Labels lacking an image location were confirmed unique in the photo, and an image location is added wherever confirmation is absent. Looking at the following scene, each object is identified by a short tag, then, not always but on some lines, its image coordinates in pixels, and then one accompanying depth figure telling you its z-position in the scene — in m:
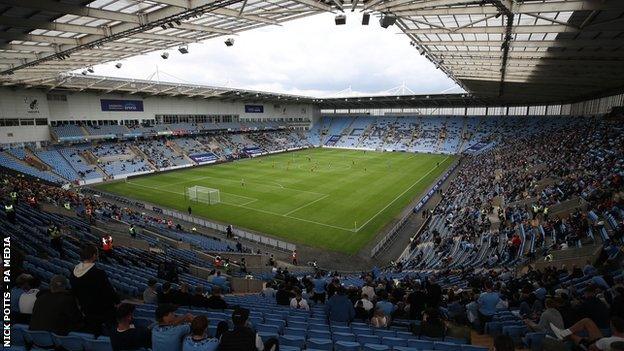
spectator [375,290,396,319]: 7.63
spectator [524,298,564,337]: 5.65
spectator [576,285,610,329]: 5.66
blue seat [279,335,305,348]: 5.51
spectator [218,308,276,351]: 3.48
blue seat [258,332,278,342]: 4.94
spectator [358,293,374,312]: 7.79
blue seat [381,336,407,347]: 6.04
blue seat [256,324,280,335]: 5.99
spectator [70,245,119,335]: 4.34
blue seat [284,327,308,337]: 6.15
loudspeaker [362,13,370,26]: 13.02
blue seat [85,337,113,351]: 4.07
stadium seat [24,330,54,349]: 4.12
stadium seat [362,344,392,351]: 5.31
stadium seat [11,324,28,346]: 4.34
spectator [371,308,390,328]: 7.21
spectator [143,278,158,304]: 6.76
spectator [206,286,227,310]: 6.93
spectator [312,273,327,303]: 9.69
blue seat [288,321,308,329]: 6.67
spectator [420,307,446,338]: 6.52
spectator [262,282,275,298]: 10.36
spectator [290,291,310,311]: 8.37
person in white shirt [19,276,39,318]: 4.75
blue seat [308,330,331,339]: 6.08
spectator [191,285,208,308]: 6.78
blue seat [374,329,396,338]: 6.63
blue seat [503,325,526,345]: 6.55
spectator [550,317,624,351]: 4.29
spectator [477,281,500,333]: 7.19
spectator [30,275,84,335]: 4.16
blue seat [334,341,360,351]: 5.32
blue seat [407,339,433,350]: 5.92
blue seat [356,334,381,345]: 6.14
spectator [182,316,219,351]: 3.47
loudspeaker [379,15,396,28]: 13.16
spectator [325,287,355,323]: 7.30
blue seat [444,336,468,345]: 6.40
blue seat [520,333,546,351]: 5.68
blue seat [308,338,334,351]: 5.42
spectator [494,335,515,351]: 3.66
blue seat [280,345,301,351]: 4.94
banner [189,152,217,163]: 55.93
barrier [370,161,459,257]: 23.06
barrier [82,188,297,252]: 23.27
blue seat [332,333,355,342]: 6.09
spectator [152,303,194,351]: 3.70
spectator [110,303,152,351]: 3.80
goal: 33.66
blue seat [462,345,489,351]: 5.68
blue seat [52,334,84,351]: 4.07
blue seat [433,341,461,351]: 5.80
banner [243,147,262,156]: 63.79
